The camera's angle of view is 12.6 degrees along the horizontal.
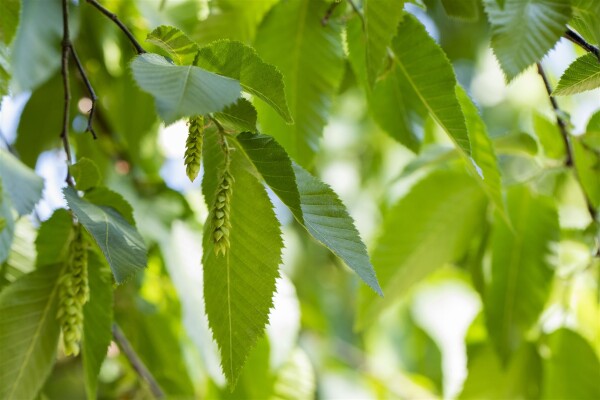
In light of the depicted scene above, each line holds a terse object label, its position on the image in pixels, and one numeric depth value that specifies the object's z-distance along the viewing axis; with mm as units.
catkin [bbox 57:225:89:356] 1094
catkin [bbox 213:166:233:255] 1047
